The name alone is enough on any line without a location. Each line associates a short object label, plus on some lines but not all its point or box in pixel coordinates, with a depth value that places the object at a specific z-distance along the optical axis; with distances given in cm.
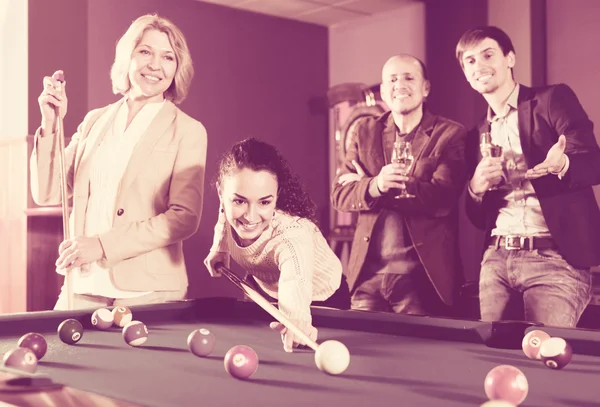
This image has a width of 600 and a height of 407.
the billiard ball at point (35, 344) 151
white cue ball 138
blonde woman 236
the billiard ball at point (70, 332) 173
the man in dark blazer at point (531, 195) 242
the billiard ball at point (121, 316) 198
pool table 120
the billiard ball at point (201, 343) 157
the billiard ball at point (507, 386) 113
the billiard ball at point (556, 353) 145
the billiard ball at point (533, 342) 158
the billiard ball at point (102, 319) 197
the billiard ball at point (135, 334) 171
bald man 275
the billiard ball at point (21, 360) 135
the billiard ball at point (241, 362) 133
